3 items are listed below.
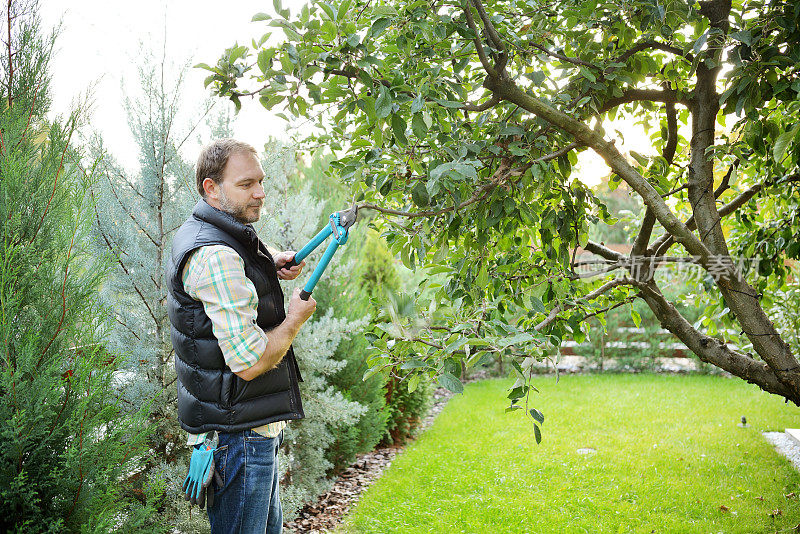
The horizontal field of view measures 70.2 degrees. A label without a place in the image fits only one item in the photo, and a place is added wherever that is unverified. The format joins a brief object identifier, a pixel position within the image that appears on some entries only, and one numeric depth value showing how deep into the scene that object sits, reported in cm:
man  174
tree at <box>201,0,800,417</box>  155
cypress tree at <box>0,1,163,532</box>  157
